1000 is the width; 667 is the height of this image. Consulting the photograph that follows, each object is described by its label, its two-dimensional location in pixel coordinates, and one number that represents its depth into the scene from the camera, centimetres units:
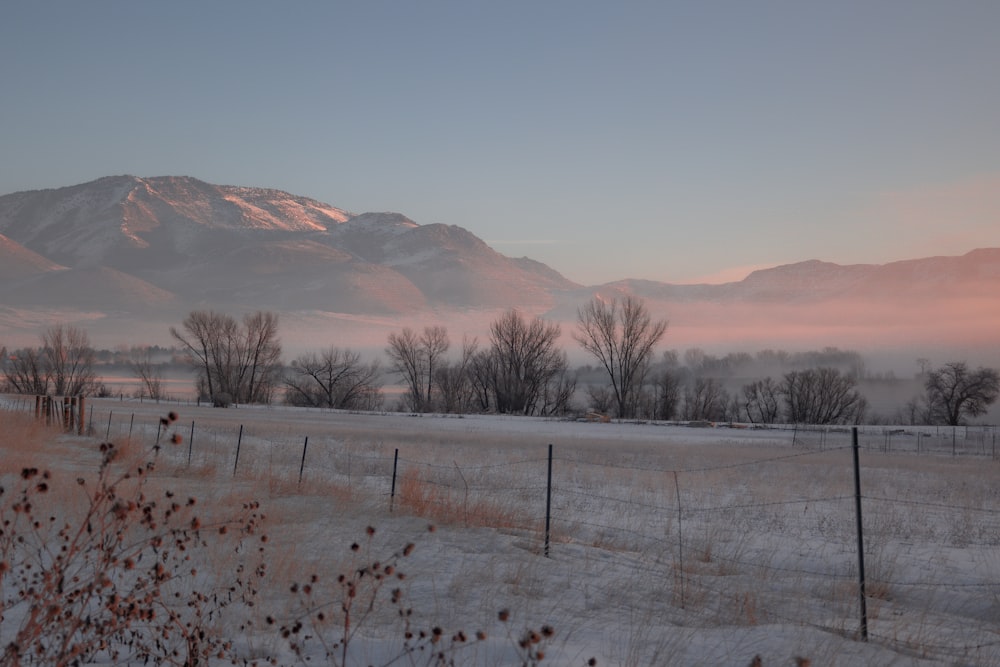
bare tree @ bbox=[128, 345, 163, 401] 9150
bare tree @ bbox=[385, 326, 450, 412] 8394
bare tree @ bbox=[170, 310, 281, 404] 8556
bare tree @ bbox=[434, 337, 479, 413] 8025
